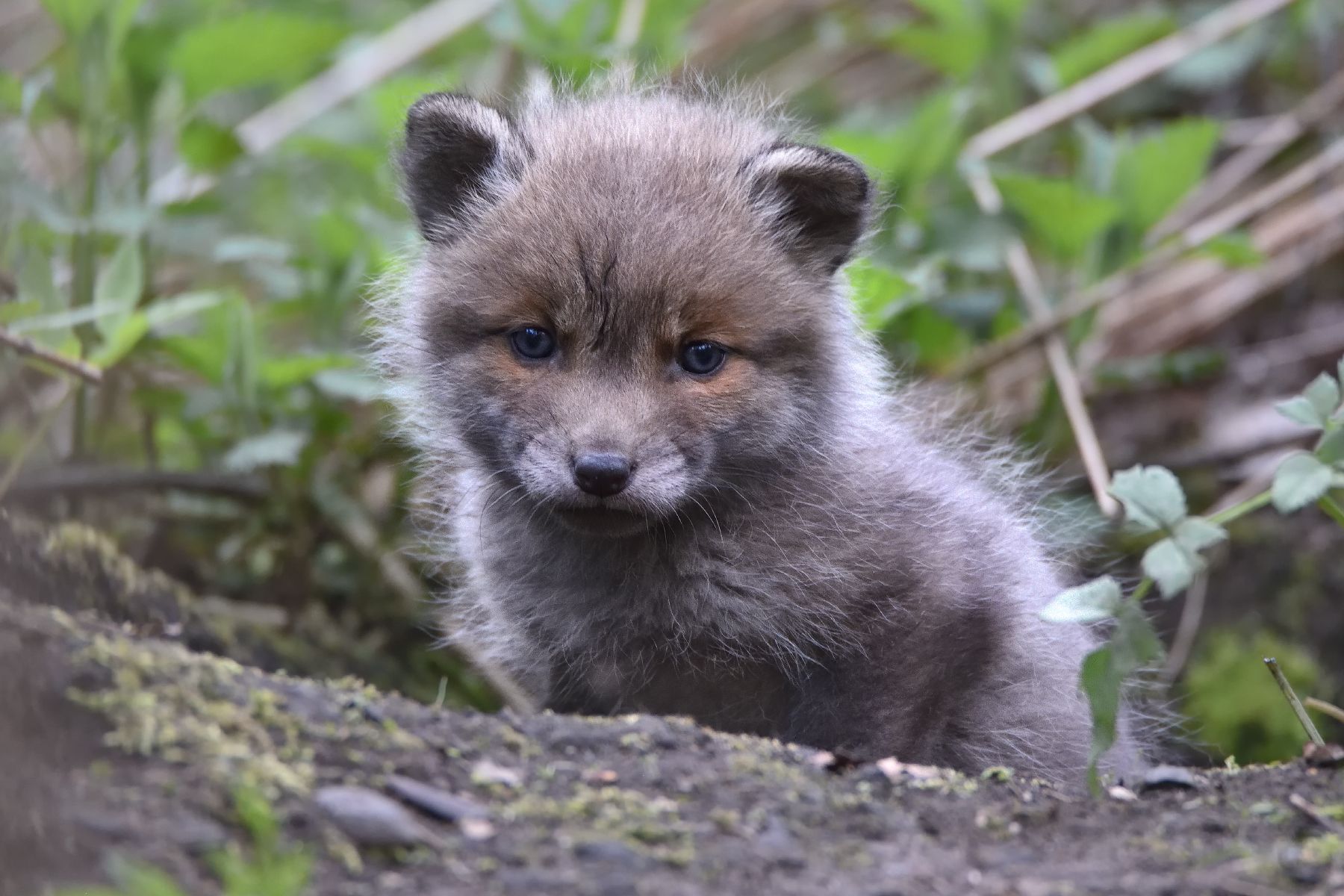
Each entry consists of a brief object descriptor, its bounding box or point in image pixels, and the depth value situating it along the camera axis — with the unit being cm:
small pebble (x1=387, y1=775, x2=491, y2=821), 569
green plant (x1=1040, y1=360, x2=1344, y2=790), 626
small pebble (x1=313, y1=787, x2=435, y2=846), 539
